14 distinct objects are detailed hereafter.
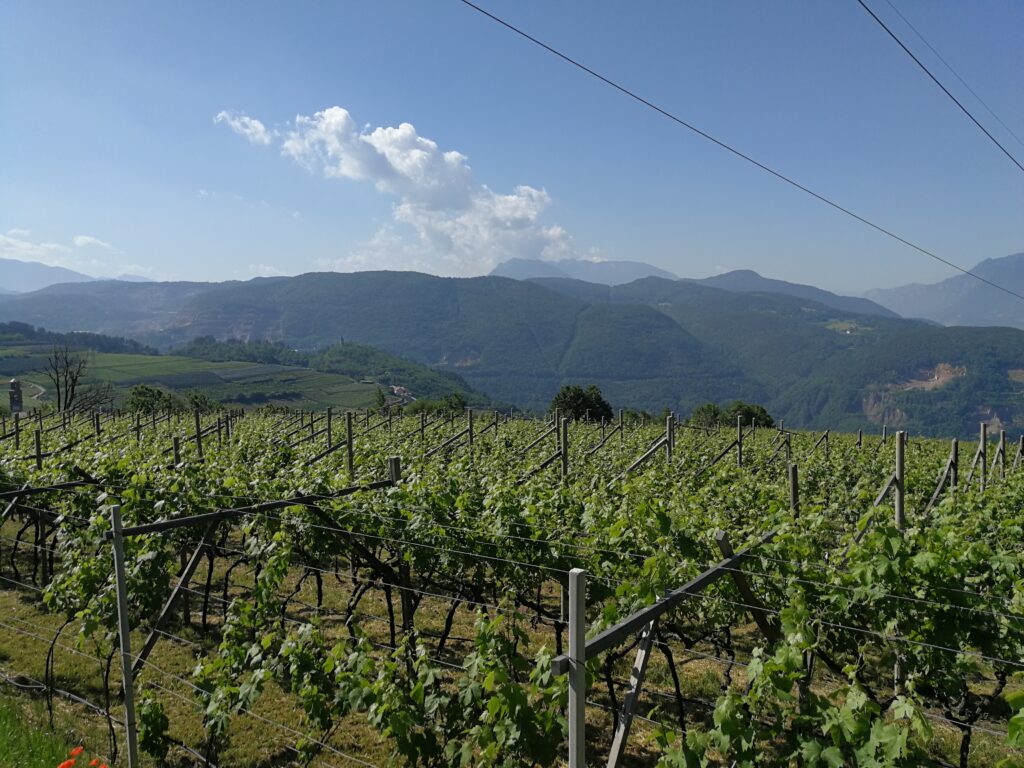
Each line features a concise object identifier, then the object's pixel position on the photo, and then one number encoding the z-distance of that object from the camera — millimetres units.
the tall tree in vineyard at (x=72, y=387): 37169
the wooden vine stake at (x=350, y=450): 9133
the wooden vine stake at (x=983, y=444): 9812
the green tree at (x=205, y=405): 47269
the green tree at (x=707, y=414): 39938
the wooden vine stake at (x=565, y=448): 8473
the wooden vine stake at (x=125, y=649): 3811
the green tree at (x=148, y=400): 41812
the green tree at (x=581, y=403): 41594
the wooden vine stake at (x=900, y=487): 5266
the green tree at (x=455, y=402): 42438
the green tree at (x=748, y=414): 38438
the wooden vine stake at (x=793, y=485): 5750
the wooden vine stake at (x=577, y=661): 2191
